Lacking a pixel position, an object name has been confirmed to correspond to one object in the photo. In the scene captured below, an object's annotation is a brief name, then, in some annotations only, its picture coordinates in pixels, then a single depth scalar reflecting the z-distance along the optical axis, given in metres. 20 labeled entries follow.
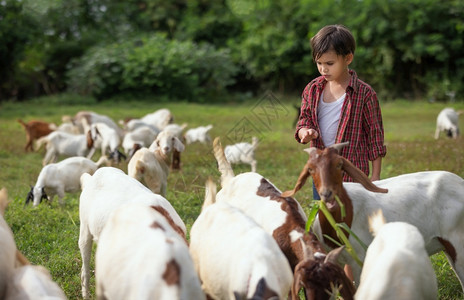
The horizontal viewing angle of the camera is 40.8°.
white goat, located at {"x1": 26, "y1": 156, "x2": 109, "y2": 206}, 8.52
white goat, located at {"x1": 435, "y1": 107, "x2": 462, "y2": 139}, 15.21
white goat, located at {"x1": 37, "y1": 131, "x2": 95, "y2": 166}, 12.21
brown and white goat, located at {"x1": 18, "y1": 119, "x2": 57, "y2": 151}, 14.06
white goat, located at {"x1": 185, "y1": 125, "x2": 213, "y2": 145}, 14.04
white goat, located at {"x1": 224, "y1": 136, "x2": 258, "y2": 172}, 11.37
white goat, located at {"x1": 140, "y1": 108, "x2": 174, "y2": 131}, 15.17
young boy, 4.72
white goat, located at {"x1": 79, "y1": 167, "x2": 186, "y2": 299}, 4.60
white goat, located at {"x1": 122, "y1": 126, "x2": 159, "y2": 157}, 11.85
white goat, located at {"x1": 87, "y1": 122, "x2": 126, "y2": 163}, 11.41
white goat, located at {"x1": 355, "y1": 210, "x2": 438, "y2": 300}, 3.33
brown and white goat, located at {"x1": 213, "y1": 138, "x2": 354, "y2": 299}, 3.52
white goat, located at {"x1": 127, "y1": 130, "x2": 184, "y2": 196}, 7.29
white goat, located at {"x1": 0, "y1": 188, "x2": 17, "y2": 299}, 3.67
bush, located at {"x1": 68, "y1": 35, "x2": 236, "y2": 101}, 25.41
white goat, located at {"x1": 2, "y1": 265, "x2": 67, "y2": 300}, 3.40
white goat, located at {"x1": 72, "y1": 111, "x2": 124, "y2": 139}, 14.53
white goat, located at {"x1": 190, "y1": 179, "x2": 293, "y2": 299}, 3.41
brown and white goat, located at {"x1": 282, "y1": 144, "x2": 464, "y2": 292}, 4.34
